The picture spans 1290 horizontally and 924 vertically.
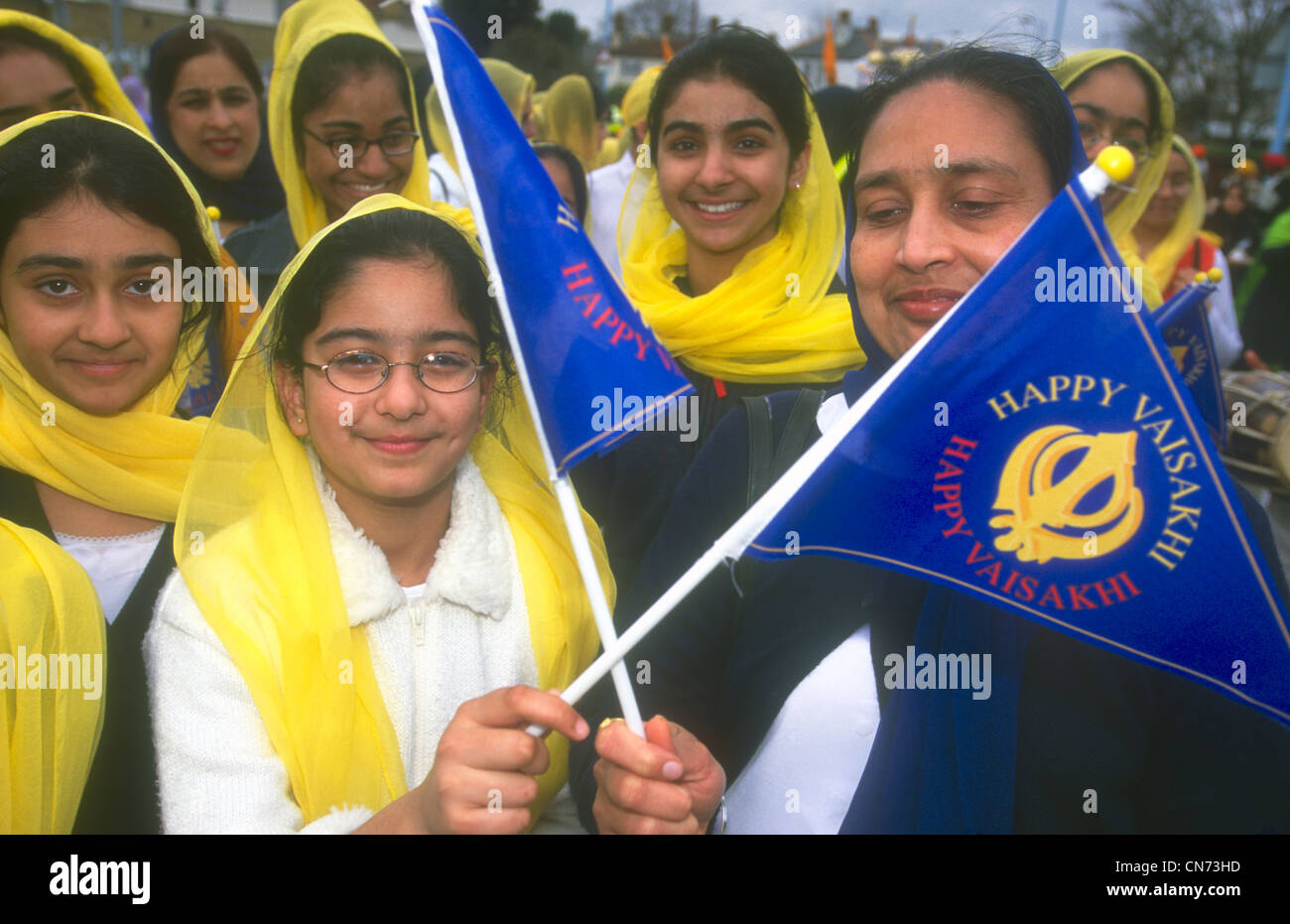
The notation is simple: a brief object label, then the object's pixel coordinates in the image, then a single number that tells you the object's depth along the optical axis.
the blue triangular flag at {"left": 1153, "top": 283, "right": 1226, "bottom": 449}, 2.09
